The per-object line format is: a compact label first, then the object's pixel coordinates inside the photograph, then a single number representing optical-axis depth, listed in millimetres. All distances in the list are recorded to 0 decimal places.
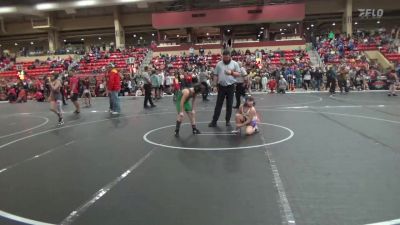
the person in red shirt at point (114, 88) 13133
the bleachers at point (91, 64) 34156
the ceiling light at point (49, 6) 34875
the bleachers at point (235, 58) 31266
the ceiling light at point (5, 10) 32238
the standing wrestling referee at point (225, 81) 8977
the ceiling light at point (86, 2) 35647
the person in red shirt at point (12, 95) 24359
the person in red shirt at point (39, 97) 23672
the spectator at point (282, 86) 21873
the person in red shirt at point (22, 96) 24036
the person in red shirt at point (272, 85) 22770
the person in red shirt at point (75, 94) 13893
